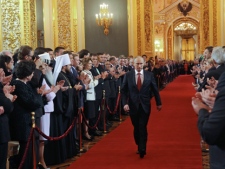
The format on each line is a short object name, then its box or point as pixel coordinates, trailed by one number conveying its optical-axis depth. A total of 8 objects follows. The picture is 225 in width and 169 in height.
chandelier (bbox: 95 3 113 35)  23.22
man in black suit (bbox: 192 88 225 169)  3.07
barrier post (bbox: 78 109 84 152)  9.70
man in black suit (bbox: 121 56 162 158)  8.84
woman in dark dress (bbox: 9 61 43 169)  6.91
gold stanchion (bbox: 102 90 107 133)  12.28
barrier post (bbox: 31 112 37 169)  7.04
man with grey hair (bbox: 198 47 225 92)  7.04
